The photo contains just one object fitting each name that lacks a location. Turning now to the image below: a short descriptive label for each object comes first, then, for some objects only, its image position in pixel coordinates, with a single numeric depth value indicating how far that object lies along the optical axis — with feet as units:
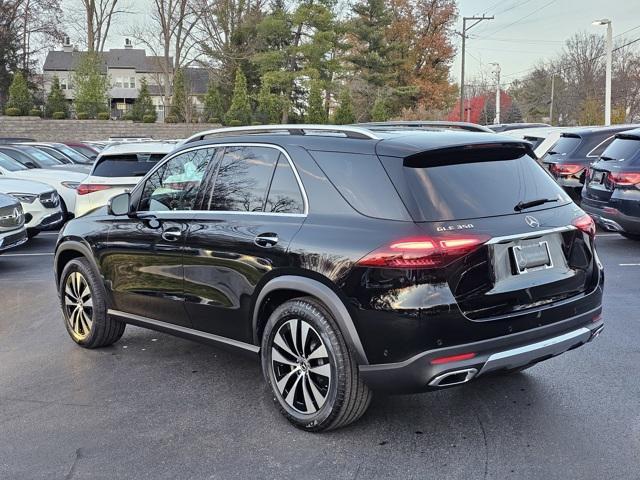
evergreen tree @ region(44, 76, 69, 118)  132.46
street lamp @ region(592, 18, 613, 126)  96.73
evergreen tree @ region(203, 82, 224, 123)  143.84
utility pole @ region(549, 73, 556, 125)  235.40
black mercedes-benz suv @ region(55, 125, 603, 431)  11.17
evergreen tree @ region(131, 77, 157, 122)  138.10
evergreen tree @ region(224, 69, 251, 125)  137.28
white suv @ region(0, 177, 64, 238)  36.37
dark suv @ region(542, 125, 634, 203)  41.83
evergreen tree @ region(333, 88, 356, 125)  137.80
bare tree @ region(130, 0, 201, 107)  148.36
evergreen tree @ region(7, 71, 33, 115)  128.47
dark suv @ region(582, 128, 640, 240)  30.68
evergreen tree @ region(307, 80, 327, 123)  136.15
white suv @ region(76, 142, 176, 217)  34.14
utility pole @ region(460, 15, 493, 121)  153.17
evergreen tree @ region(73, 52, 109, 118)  133.59
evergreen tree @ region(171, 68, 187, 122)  138.72
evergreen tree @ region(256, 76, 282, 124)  139.33
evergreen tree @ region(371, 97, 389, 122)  147.74
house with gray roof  271.28
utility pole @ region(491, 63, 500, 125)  176.14
